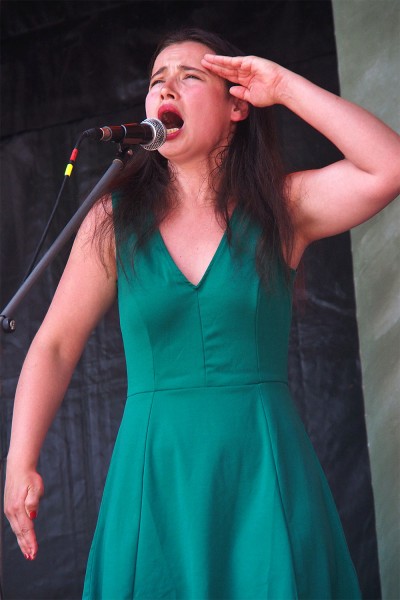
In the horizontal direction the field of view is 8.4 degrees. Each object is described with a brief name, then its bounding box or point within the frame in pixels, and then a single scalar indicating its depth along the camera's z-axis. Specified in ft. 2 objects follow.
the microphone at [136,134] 14.32
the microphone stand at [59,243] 14.09
